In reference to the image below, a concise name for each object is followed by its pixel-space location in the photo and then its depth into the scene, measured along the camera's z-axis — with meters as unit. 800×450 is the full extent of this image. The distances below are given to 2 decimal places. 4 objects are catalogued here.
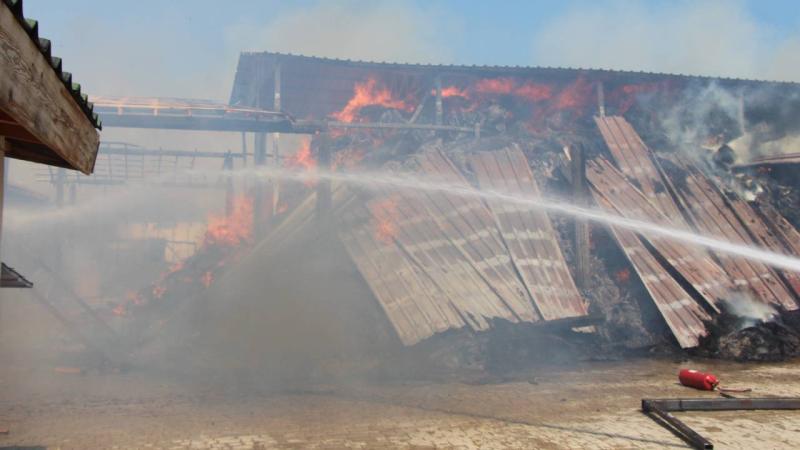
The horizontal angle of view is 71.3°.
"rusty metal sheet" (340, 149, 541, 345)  10.05
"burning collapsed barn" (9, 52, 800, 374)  10.56
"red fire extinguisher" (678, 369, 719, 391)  8.17
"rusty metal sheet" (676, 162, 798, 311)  11.90
